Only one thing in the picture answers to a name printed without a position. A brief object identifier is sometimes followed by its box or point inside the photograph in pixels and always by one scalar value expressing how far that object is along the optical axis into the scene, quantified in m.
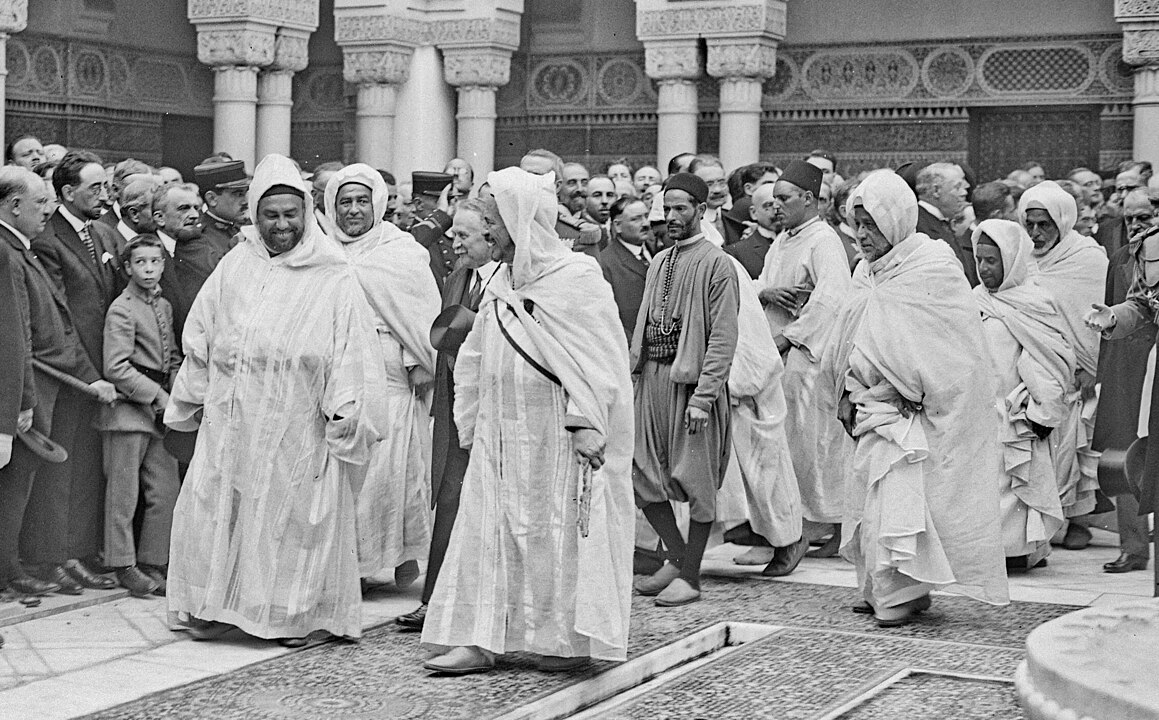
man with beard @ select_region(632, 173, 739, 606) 5.85
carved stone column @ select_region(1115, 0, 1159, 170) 10.70
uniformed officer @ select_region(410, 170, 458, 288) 7.20
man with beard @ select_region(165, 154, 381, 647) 5.01
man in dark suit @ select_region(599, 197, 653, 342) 6.88
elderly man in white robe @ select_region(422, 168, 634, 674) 4.64
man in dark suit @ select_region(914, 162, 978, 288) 7.19
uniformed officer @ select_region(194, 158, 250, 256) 6.27
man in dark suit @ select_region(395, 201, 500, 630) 5.09
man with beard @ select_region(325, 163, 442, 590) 5.74
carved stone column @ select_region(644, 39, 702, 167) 12.16
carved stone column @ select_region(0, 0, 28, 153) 9.92
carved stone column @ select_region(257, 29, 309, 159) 12.57
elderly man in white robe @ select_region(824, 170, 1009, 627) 5.37
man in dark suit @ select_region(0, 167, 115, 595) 5.48
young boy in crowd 5.83
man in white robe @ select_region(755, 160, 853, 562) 6.66
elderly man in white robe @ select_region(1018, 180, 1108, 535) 6.69
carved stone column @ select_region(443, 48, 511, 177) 12.80
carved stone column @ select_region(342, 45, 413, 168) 12.70
